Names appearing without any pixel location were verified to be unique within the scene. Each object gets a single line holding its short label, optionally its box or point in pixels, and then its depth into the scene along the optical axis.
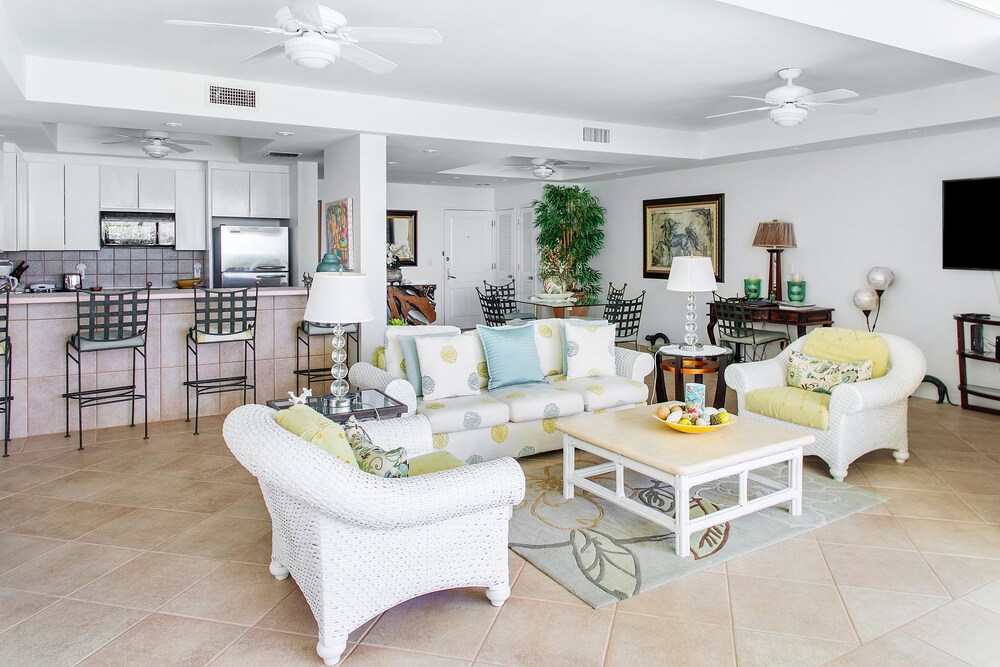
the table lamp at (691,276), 5.09
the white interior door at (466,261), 11.24
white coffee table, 3.11
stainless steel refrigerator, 7.81
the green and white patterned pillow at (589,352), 5.01
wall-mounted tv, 5.74
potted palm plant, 9.38
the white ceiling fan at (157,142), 6.46
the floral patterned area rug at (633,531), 2.94
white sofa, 4.20
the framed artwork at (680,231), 8.18
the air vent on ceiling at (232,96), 5.13
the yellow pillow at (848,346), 4.51
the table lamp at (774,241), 7.19
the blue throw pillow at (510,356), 4.67
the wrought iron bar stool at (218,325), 5.26
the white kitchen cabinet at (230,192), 7.90
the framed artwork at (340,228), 6.16
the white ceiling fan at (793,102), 4.96
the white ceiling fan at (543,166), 8.51
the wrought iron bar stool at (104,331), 4.82
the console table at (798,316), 6.75
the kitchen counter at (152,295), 4.88
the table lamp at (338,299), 3.55
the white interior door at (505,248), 11.27
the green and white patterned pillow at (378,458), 2.53
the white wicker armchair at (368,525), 2.21
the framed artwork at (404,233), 10.67
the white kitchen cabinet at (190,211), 8.00
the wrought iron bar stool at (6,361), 4.66
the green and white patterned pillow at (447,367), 4.41
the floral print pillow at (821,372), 4.45
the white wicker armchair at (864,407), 4.11
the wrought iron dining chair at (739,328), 6.79
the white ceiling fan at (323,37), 3.24
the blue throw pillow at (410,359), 4.48
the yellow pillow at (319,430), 2.42
